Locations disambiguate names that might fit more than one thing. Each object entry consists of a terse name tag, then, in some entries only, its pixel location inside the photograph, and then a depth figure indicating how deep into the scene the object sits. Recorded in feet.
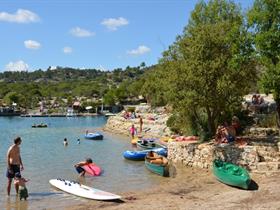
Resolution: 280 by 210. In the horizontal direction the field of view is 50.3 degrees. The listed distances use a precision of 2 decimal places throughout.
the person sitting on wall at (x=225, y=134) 49.77
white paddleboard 37.25
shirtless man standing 37.94
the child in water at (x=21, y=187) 37.02
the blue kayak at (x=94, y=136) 104.35
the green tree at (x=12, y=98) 325.26
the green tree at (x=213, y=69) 48.61
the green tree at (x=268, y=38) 44.72
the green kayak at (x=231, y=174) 38.96
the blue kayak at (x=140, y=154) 62.09
